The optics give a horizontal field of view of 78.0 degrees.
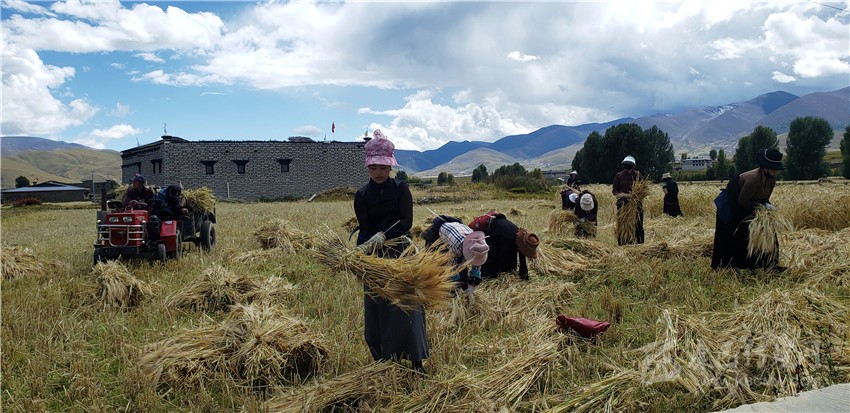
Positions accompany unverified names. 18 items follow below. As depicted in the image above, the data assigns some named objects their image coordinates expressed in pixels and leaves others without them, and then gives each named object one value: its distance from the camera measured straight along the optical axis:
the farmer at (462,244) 4.20
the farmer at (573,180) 13.18
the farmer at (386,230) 3.51
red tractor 7.06
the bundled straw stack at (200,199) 9.30
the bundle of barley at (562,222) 10.00
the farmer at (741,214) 6.02
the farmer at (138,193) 7.95
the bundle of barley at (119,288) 5.39
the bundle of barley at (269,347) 3.68
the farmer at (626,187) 8.84
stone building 36.53
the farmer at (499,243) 5.75
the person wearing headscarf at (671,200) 12.10
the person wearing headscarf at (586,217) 9.41
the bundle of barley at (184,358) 3.56
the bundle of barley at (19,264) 6.66
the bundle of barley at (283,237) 8.84
